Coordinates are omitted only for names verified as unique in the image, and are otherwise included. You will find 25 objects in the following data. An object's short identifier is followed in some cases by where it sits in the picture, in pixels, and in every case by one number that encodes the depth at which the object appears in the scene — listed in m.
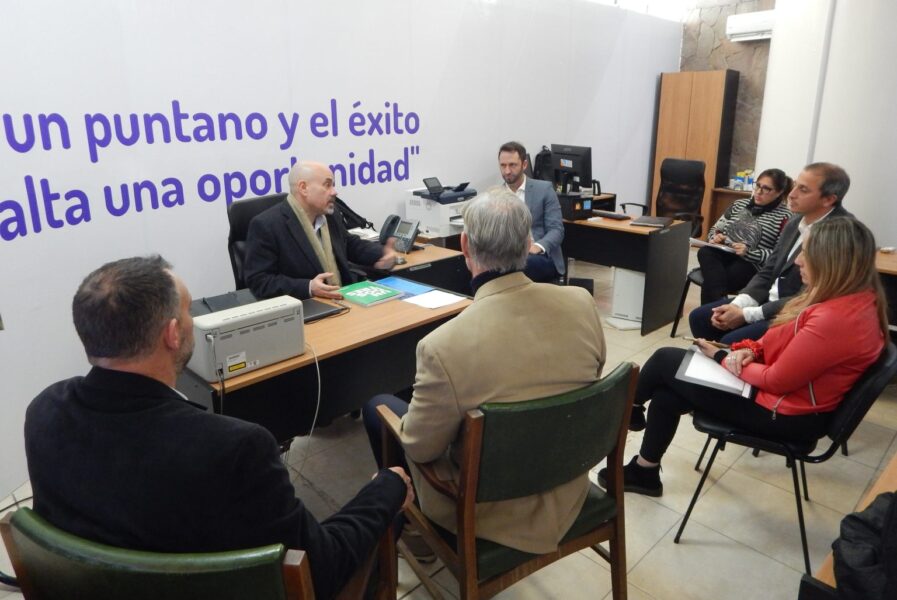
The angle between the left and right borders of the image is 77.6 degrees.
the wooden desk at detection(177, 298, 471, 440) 1.85
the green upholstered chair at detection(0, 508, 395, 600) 0.82
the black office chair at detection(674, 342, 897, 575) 1.68
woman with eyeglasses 3.56
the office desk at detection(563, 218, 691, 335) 3.94
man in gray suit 3.92
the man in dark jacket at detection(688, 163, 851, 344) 2.77
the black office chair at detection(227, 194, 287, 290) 2.76
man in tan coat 1.31
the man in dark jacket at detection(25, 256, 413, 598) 0.91
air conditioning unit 6.00
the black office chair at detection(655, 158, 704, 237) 5.67
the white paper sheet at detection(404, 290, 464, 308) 2.38
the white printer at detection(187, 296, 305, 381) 1.68
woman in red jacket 1.74
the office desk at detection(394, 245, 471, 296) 3.11
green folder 2.42
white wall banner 2.58
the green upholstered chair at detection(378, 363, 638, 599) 1.23
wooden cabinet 6.43
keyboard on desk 4.33
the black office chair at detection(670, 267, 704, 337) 3.83
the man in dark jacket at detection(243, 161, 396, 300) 2.59
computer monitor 4.48
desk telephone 3.27
